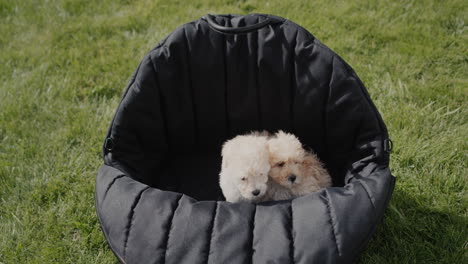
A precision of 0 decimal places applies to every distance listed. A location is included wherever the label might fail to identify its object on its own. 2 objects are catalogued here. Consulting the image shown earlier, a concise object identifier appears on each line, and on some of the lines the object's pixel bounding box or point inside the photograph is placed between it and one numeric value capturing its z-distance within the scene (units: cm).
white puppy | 142
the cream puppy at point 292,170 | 150
